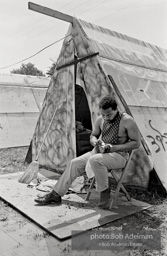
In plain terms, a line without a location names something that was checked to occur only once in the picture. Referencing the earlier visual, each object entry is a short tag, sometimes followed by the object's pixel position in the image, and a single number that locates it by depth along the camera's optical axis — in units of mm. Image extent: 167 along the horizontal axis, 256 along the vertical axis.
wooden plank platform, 3242
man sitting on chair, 3594
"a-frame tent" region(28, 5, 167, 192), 4496
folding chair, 3747
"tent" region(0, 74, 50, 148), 10086
